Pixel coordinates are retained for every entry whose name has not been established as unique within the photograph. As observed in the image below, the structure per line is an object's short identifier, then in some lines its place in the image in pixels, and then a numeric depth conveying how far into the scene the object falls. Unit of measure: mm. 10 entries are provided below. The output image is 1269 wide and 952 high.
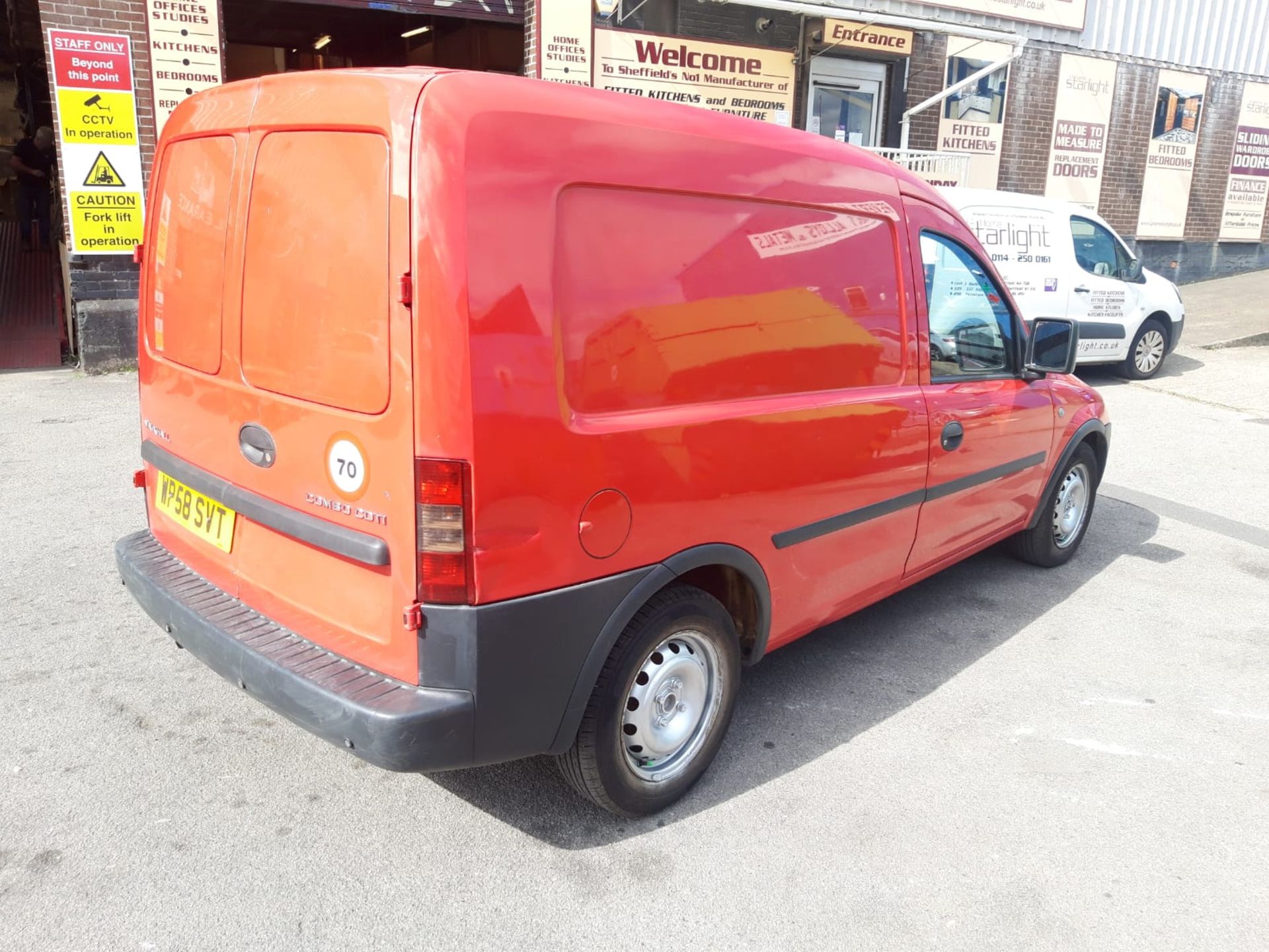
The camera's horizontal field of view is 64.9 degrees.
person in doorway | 12930
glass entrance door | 12758
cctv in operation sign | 8742
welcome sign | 11062
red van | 2330
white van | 9750
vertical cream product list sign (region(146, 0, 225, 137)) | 8984
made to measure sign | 14469
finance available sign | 16312
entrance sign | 12055
